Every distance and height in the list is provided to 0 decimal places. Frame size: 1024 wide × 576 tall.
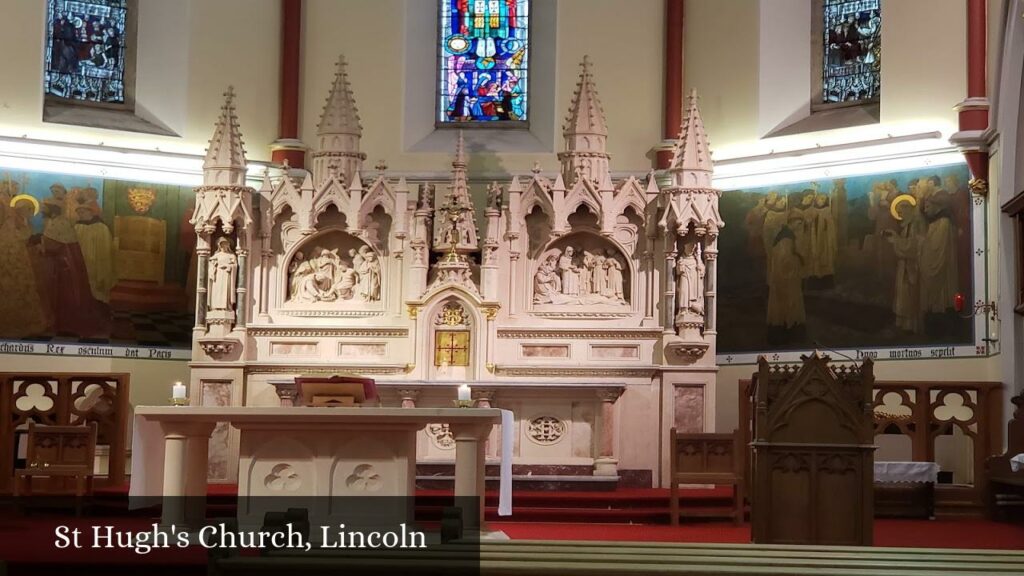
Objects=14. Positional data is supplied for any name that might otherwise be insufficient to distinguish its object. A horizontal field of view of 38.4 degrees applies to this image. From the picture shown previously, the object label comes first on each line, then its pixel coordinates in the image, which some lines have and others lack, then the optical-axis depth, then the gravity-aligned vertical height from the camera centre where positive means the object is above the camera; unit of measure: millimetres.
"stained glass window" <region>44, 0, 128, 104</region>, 18625 +3837
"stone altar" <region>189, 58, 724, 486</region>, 16156 +711
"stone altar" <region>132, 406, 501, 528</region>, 11477 -789
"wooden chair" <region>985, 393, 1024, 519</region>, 14305 -1049
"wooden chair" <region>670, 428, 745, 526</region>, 13914 -913
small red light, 16250 +709
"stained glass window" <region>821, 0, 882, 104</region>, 18219 +3945
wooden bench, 7602 -1105
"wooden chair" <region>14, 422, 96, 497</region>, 14344 -970
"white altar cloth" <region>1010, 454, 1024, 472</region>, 13417 -881
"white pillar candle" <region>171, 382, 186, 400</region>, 11689 -319
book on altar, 12008 -292
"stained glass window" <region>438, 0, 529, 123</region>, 19734 +3984
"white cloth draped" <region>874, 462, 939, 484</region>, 14680 -1061
